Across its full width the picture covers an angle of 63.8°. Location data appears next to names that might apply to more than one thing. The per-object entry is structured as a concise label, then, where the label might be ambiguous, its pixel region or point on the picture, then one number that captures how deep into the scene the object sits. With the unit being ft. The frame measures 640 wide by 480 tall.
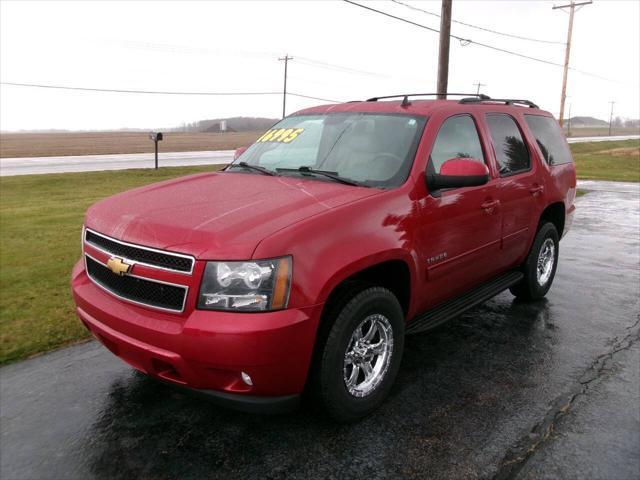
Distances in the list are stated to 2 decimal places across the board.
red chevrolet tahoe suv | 8.26
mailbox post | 64.18
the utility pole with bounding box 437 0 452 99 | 47.70
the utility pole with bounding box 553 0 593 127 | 104.78
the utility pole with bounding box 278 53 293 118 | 216.54
